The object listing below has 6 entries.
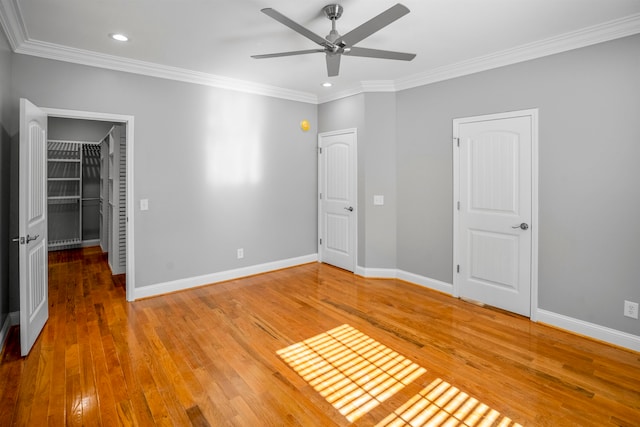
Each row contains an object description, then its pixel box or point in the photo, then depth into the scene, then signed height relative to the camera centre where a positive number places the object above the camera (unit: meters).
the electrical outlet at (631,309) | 2.72 -0.84
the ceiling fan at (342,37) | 2.08 +1.23
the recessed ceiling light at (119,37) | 3.02 +1.58
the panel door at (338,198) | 4.89 +0.15
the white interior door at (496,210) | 3.33 -0.02
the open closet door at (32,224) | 2.57 -0.14
